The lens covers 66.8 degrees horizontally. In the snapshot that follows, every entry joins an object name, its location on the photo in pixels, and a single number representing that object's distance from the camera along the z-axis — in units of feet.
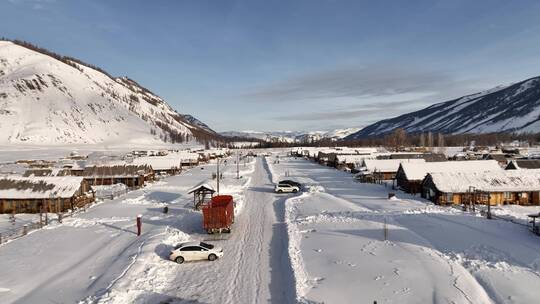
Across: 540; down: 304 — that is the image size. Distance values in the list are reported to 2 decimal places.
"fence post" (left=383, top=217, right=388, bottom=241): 91.40
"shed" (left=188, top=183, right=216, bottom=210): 131.91
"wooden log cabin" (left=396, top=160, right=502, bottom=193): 172.86
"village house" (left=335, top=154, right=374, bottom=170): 301.61
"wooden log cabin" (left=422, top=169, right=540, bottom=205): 144.77
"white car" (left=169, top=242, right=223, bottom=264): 79.10
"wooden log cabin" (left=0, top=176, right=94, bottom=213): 139.23
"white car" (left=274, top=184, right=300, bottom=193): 176.45
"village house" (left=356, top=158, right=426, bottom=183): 218.79
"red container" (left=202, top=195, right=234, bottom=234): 98.99
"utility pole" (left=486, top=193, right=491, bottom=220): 112.52
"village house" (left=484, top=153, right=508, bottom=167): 277.95
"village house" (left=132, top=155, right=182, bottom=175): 279.49
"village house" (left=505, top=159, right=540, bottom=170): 201.16
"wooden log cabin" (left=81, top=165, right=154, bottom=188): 214.07
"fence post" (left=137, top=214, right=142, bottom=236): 99.60
